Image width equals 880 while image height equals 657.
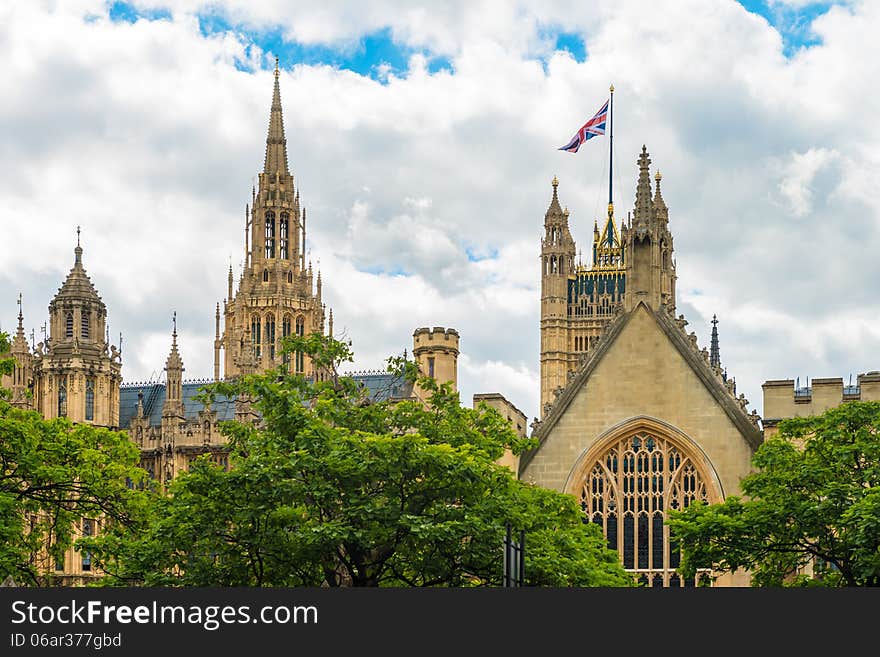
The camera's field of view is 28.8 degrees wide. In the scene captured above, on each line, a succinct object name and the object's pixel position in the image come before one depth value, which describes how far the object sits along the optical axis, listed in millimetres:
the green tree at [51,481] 46562
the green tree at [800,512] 44500
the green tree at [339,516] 41156
